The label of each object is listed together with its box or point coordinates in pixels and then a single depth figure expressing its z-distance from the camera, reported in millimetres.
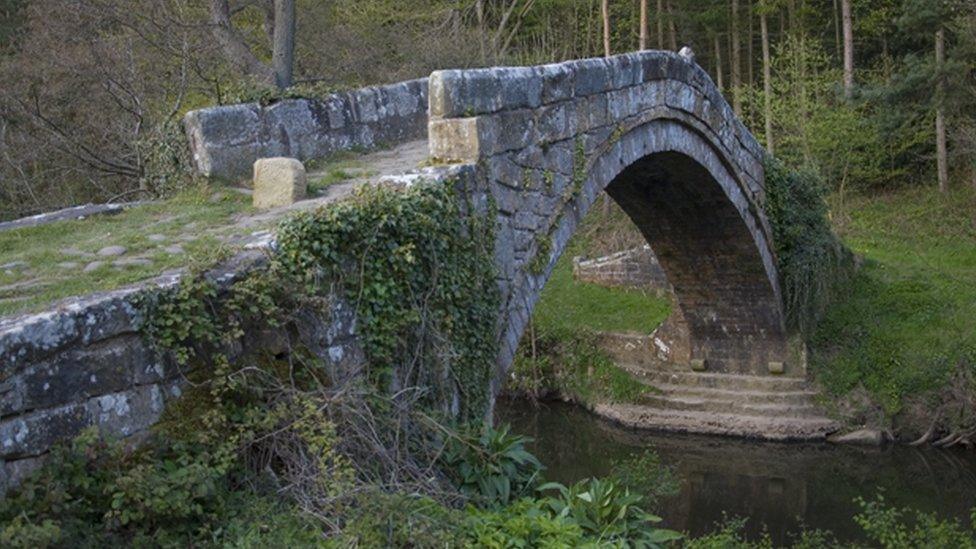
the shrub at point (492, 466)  4988
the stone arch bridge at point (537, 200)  3828
